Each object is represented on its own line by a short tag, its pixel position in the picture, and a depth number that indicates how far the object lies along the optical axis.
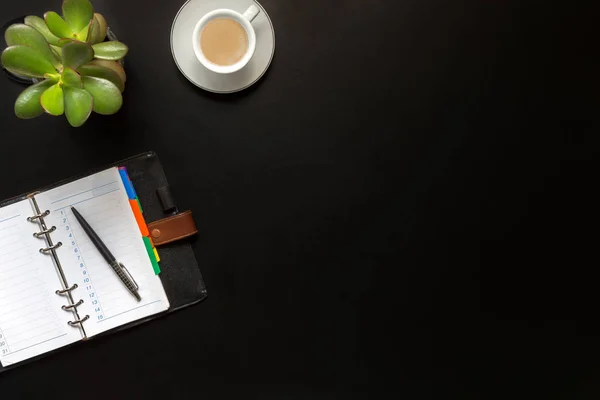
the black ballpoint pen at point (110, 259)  0.86
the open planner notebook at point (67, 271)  0.87
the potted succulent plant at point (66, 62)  0.66
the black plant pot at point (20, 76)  0.82
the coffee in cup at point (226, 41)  0.81
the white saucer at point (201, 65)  0.84
